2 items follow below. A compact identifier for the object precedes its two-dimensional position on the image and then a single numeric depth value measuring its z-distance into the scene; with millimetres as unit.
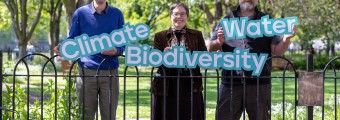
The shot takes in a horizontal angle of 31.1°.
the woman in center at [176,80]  6047
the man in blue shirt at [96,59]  6281
